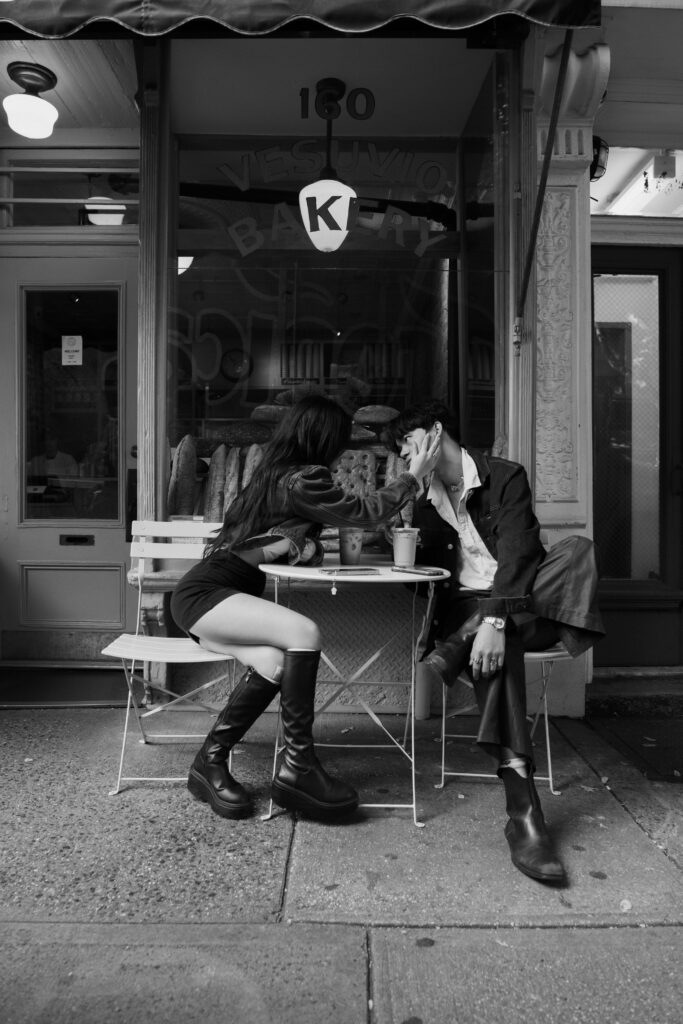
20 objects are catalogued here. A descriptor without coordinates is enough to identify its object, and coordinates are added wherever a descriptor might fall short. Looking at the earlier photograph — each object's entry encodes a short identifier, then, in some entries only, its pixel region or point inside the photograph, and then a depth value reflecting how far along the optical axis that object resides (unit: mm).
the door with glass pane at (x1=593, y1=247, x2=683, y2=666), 4941
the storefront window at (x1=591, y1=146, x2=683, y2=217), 4820
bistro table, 2801
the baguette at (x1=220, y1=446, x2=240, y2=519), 4621
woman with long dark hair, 2859
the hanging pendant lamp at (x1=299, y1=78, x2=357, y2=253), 4906
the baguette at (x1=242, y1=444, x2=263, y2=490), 4656
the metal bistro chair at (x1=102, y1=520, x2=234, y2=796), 3271
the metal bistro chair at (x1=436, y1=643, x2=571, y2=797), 3092
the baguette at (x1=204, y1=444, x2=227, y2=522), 4586
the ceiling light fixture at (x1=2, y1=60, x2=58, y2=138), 4641
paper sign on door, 5254
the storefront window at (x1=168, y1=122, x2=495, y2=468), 4887
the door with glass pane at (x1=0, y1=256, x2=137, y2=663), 5168
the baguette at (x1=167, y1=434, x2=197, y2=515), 4578
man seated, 2711
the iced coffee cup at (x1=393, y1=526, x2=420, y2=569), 3109
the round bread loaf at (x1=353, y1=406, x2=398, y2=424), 5066
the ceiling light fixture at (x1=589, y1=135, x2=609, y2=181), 4594
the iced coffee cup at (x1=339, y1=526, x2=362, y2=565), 3234
